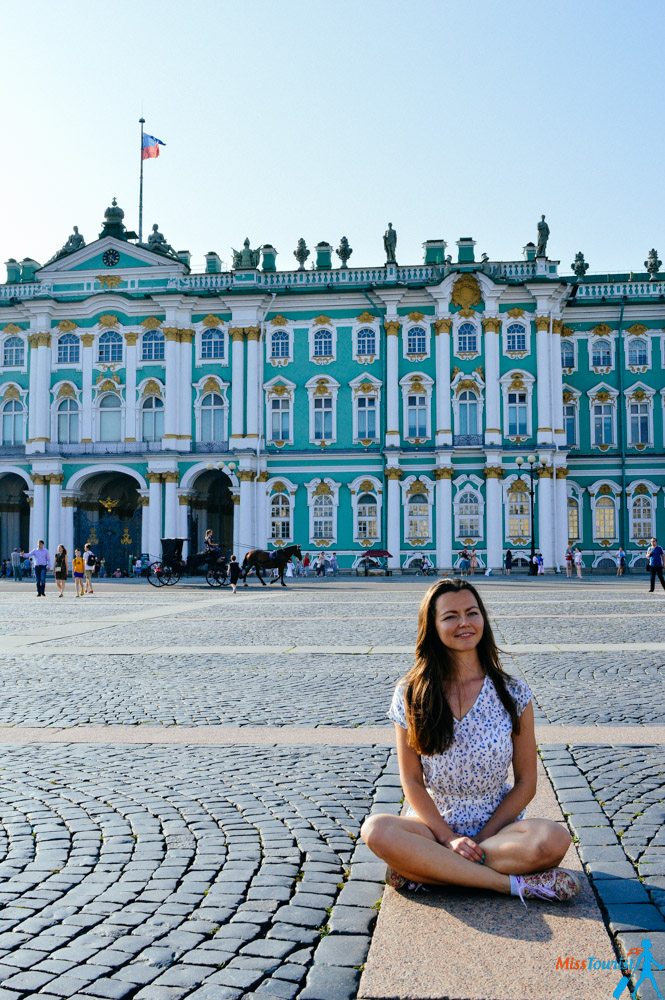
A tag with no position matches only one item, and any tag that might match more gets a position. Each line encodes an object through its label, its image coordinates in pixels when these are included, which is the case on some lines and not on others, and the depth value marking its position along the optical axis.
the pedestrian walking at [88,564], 32.38
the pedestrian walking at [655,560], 27.17
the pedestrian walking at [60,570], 30.70
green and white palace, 47.94
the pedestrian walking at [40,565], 30.81
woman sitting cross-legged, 4.21
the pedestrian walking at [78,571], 30.35
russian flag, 52.47
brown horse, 35.38
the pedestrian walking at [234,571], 31.94
